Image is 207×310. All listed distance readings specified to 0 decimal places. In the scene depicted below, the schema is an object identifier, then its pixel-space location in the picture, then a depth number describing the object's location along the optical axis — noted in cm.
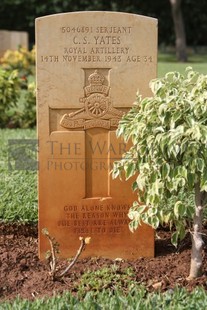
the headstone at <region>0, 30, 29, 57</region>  2034
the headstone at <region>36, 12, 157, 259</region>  364
